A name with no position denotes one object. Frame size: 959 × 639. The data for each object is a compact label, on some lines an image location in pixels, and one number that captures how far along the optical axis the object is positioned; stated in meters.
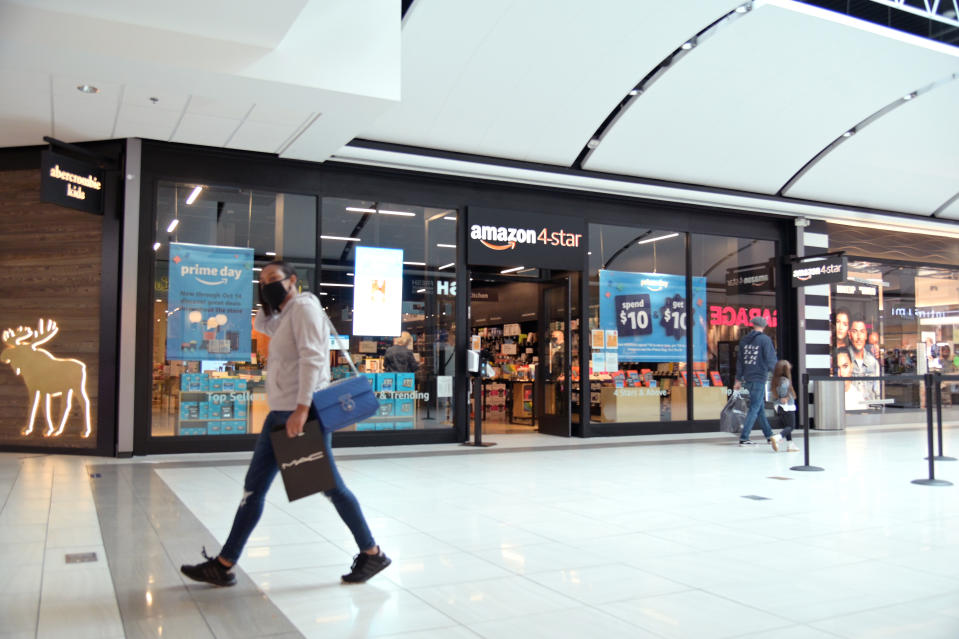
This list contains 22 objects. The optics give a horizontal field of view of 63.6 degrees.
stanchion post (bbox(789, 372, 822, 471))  7.29
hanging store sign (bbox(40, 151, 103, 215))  6.91
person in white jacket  3.26
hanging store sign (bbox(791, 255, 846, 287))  10.65
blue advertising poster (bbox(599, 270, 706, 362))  10.72
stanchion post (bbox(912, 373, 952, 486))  6.37
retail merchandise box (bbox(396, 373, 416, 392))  9.20
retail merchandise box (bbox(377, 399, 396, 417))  9.12
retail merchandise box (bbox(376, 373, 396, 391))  9.10
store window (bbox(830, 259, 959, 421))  12.75
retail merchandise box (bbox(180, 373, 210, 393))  8.15
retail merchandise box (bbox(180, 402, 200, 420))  8.12
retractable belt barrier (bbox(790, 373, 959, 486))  6.41
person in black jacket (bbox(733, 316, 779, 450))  9.22
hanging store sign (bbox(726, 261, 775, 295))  11.63
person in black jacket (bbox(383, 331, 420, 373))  9.19
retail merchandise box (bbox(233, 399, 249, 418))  8.39
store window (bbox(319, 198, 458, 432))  8.93
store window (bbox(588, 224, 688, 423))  10.59
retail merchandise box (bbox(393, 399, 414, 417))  9.20
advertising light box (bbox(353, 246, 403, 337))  9.02
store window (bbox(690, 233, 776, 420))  11.26
